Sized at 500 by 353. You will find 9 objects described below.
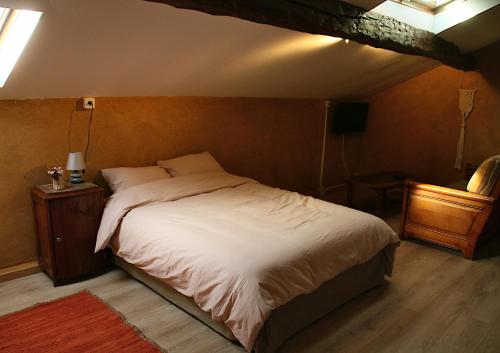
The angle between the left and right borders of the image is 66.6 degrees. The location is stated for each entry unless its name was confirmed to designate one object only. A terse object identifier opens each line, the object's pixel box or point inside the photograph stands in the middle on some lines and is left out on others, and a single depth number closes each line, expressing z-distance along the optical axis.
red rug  2.13
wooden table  4.38
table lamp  2.81
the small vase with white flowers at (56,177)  2.72
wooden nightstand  2.67
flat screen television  5.30
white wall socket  3.00
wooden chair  3.30
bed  2.01
